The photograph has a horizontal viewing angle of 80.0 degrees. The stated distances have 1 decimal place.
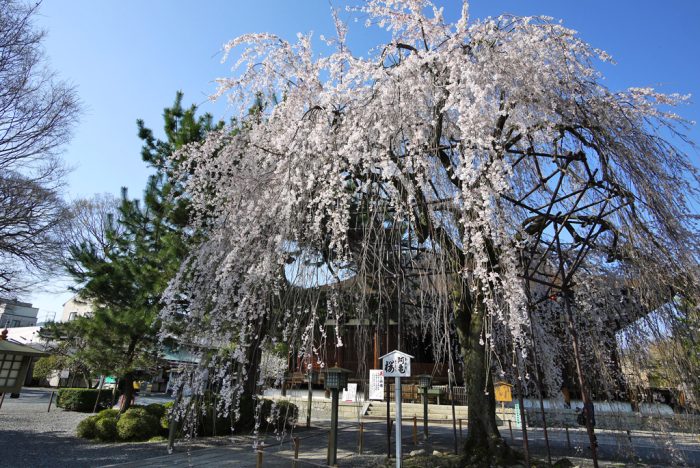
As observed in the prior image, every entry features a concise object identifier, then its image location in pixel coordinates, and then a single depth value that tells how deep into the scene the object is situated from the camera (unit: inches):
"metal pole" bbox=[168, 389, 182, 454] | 317.4
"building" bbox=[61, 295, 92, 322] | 1431.8
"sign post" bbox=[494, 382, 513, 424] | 505.0
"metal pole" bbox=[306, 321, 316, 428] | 196.9
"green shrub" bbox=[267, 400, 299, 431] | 469.5
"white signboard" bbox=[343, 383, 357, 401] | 612.4
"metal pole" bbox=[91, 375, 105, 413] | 679.5
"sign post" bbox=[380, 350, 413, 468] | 216.7
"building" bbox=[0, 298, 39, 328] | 1588.6
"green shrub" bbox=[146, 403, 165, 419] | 435.5
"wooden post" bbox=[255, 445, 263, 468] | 235.5
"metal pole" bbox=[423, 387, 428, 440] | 425.0
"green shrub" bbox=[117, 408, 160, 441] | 402.0
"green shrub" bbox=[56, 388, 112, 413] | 681.0
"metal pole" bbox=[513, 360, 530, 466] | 187.8
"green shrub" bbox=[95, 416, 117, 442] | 406.0
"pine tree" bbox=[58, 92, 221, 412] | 392.5
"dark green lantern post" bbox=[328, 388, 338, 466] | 296.0
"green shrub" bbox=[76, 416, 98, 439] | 418.0
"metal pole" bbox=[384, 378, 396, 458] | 306.2
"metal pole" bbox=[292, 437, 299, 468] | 250.8
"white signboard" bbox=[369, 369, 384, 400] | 369.4
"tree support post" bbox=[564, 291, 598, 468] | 162.8
